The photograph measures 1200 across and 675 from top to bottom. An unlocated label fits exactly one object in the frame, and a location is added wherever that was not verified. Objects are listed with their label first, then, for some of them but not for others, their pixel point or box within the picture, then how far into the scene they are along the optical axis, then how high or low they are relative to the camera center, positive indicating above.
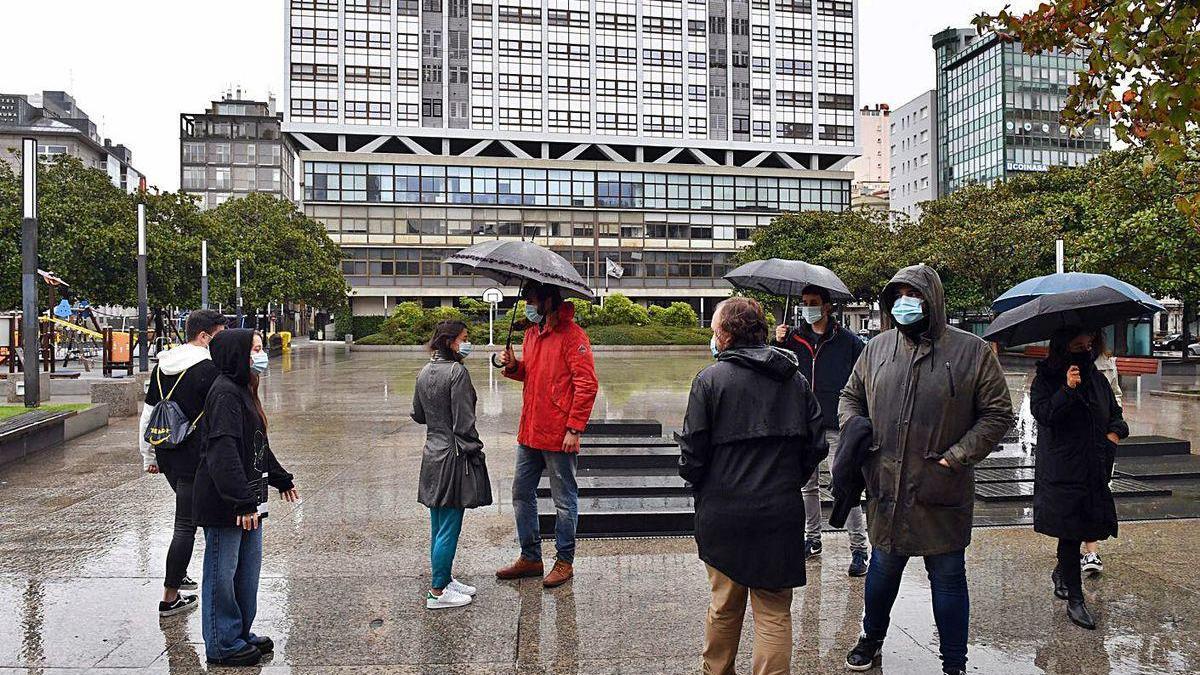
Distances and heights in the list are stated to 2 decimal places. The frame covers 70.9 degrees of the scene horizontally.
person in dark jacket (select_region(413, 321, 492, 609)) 4.91 -0.79
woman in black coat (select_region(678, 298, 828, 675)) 3.41 -0.62
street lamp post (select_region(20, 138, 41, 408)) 12.54 +0.77
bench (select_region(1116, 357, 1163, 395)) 21.27 -1.22
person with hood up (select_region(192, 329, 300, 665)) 4.06 -0.80
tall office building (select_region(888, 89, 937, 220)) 98.31 +20.74
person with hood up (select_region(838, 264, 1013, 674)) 3.77 -0.52
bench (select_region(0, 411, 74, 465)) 9.57 -1.25
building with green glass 87.06 +21.96
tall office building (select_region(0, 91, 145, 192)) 86.75 +21.51
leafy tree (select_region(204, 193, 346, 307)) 41.81 +4.04
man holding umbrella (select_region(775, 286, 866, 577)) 5.91 -0.24
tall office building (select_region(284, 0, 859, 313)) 66.06 +16.28
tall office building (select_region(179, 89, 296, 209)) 101.88 +21.29
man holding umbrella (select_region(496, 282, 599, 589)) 5.20 -0.56
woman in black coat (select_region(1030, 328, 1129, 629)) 4.75 -0.76
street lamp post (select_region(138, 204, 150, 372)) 19.67 +0.73
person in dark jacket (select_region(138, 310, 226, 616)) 4.57 -0.50
